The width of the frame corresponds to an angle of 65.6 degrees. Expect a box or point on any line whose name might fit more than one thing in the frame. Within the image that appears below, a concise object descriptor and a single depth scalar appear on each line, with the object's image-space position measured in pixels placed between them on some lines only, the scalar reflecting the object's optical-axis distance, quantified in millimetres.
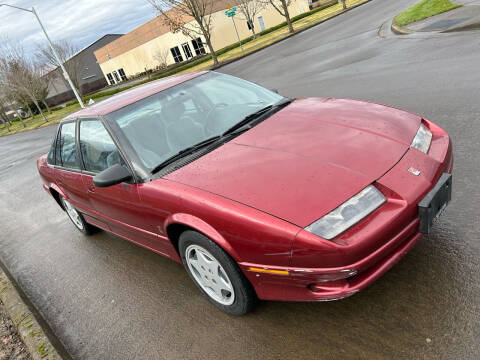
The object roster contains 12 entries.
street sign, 24861
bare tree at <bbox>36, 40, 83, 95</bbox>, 36281
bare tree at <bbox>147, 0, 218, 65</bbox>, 26650
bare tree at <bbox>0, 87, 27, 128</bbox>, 35094
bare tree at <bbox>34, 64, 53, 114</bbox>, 34938
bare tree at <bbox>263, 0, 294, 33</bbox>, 27052
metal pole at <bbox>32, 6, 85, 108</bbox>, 24144
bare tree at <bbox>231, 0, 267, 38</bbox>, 37119
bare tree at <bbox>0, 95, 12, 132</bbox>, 39403
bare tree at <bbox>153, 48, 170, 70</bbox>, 43438
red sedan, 2072
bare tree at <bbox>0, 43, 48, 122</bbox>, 32625
